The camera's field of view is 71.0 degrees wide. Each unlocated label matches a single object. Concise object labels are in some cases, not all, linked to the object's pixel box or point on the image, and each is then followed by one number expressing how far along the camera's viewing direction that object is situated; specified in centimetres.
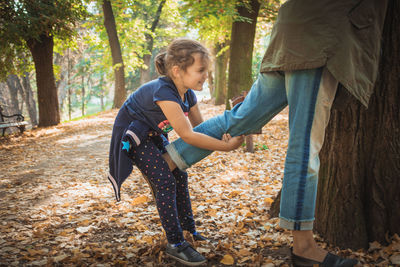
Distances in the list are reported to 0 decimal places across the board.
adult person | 159
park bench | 870
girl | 204
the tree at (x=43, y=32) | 784
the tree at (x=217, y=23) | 712
